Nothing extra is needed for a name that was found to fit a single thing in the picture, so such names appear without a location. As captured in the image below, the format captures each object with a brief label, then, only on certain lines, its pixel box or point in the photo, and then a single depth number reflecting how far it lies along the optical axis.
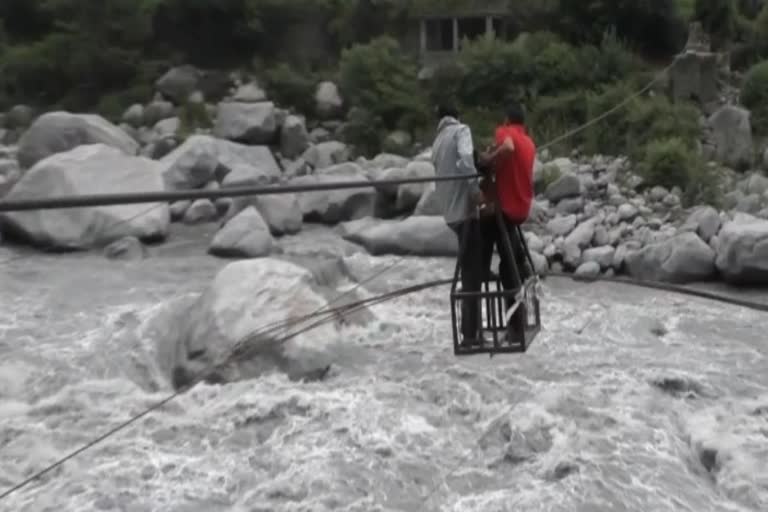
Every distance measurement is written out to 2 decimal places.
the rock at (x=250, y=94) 24.64
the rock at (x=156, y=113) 25.00
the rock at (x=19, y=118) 25.89
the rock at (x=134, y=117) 25.00
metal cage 6.25
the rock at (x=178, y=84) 26.19
